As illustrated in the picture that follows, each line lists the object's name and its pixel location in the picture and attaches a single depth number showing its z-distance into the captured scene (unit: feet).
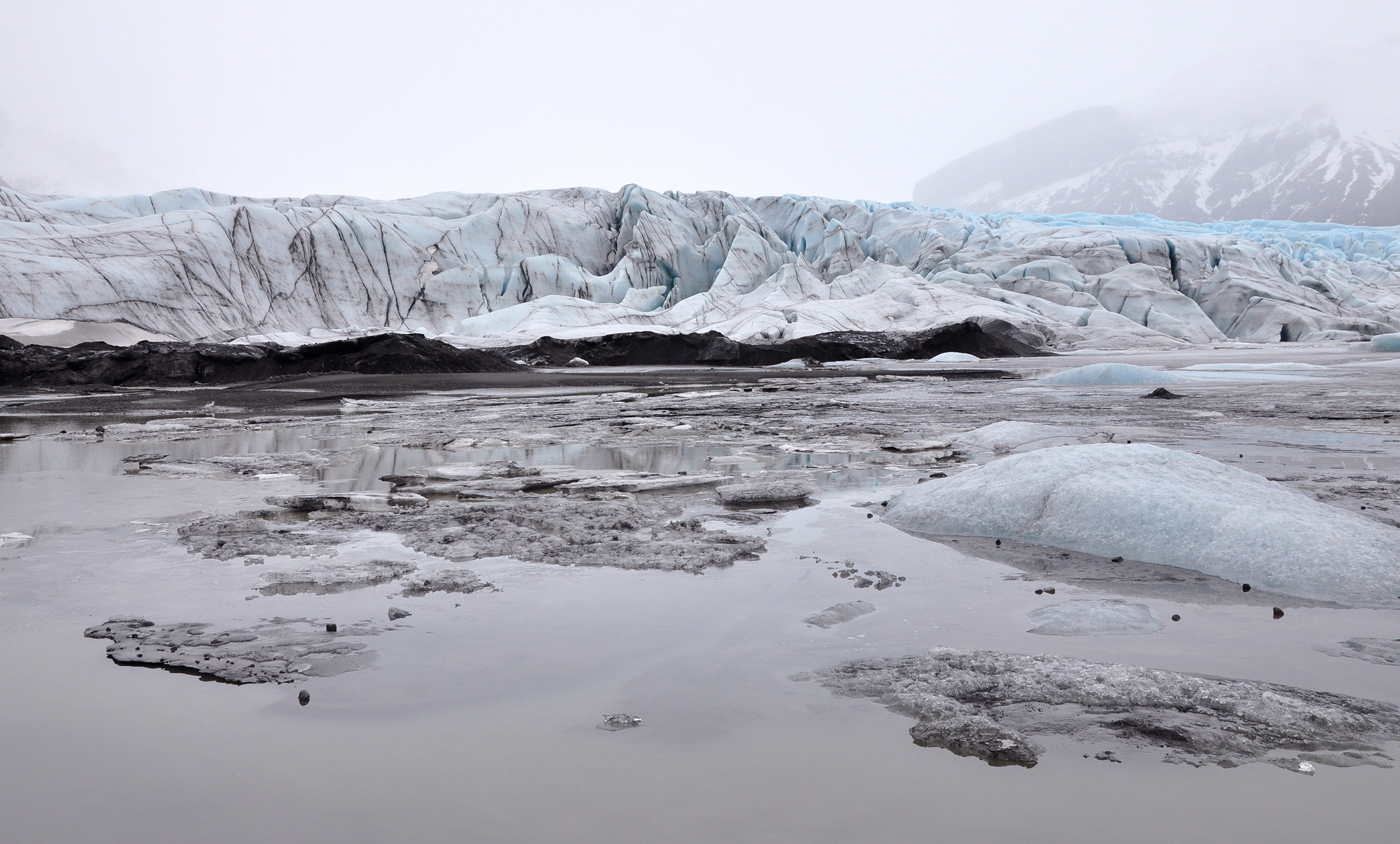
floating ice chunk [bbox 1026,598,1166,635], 8.71
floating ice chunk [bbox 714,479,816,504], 16.61
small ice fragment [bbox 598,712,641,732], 6.47
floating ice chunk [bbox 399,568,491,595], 10.52
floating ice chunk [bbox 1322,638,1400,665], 7.74
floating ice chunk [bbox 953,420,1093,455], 23.12
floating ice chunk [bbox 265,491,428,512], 16.03
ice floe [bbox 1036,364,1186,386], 56.39
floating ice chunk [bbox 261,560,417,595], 10.58
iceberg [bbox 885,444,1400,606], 10.27
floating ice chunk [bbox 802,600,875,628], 9.11
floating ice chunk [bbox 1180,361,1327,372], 64.75
